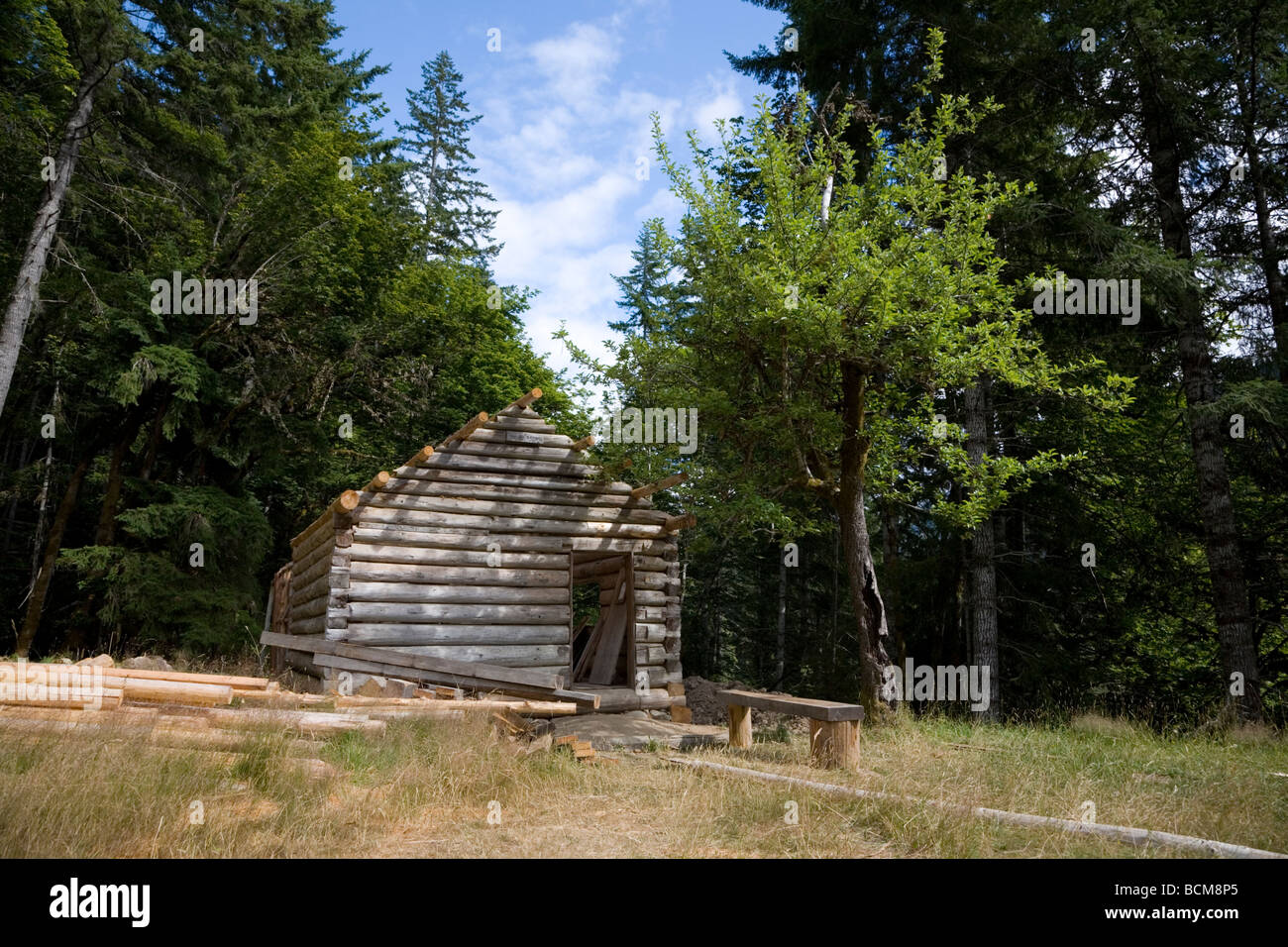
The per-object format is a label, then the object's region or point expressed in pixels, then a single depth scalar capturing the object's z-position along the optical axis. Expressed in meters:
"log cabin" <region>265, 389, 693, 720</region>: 10.90
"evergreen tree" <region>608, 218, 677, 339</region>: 30.75
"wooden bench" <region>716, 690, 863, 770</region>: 7.20
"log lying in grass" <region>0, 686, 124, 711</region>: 5.76
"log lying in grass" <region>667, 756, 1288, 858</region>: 4.20
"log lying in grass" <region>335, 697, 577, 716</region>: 7.81
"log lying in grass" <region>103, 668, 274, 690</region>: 6.38
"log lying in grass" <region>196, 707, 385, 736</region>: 5.98
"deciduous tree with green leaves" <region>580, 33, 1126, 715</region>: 9.34
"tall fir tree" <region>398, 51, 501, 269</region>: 32.91
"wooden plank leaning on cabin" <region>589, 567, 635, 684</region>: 13.45
